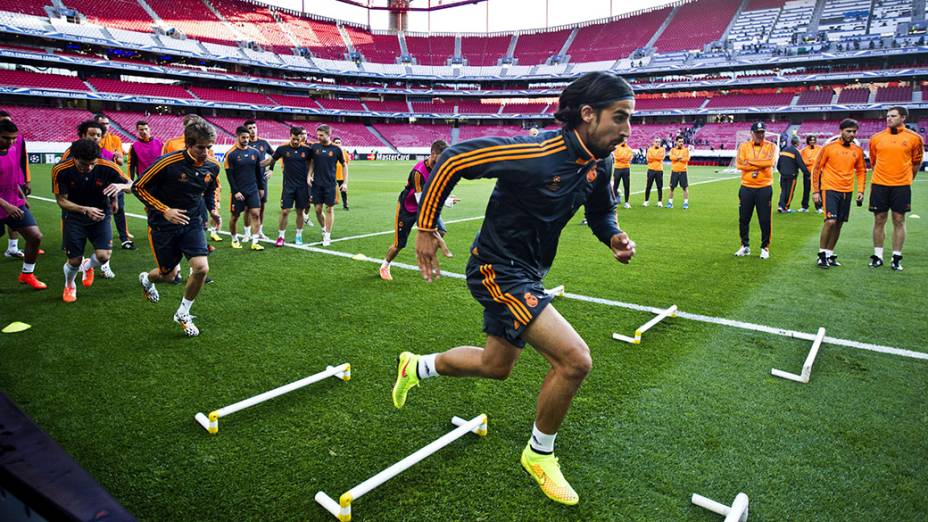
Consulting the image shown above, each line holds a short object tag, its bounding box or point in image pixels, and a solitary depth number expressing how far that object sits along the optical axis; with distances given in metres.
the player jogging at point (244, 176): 9.44
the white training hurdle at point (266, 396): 3.38
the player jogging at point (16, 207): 6.68
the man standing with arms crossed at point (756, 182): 8.90
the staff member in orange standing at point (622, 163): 16.50
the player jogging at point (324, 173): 9.98
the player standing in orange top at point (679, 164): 17.20
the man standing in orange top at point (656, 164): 17.33
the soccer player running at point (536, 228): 2.71
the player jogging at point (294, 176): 9.82
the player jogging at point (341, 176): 12.05
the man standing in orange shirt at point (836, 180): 8.43
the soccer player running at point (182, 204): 5.13
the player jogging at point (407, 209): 6.90
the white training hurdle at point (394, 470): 2.59
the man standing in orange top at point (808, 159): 16.73
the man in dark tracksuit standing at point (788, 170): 15.20
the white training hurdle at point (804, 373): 4.21
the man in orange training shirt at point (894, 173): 8.03
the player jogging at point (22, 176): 7.25
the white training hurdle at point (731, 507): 2.53
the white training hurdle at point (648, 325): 4.97
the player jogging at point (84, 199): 6.12
